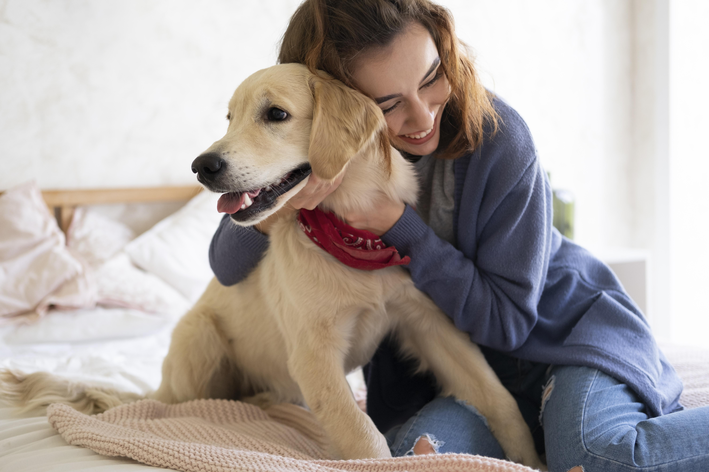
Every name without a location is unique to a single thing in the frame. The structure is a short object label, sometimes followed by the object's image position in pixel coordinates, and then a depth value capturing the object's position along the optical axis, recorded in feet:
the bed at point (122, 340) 3.10
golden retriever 3.58
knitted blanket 2.87
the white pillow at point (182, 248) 8.52
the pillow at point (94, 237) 8.66
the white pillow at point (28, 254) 7.36
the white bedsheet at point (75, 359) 3.31
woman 3.67
